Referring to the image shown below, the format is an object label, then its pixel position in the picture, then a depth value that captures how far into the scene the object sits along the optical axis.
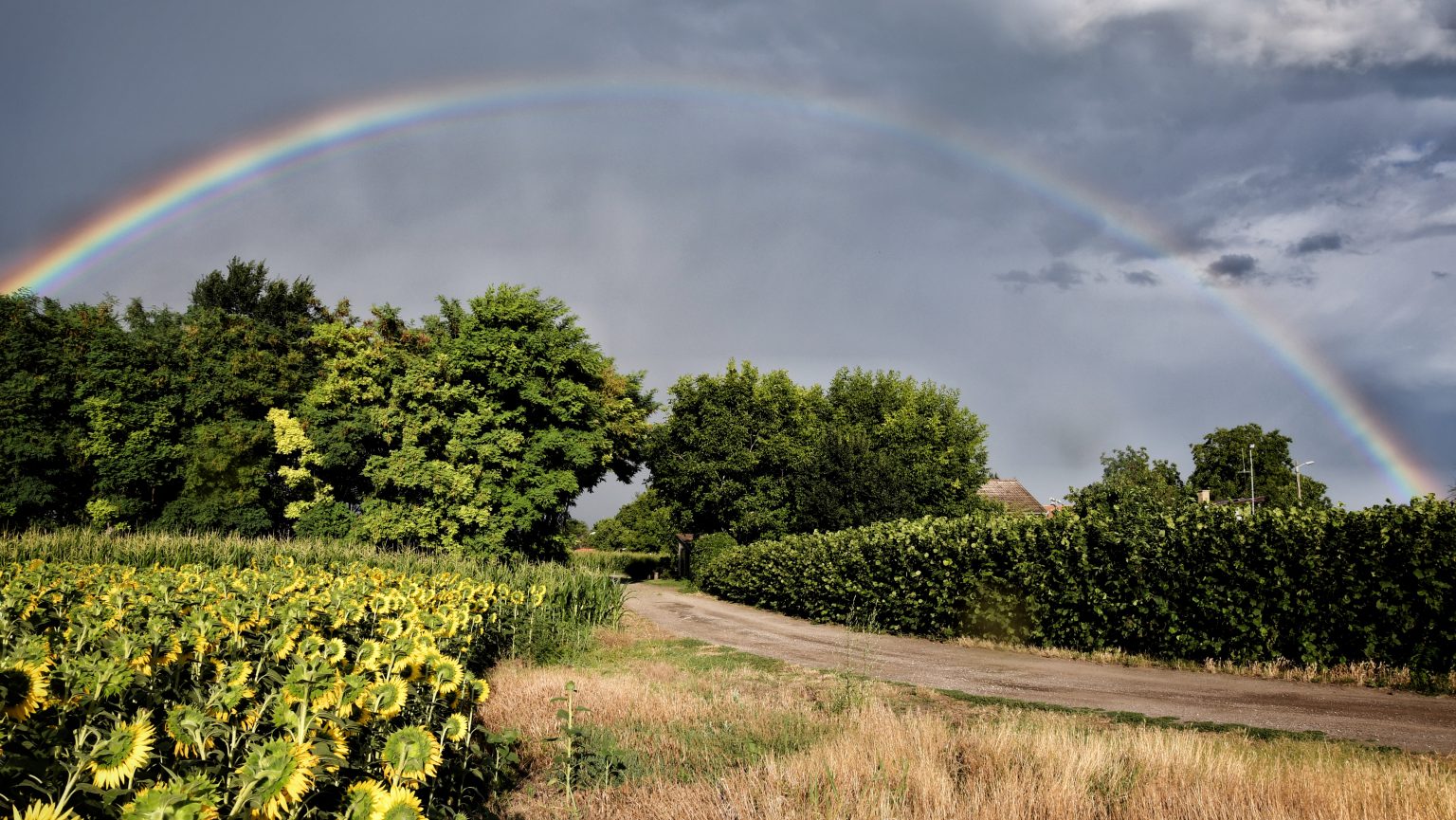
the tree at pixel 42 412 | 36.28
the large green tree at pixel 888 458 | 38.22
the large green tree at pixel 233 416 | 37.22
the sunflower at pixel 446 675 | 3.79
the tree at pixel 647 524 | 56.34
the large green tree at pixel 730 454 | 48.28
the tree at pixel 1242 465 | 75.38
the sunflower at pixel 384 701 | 3.01
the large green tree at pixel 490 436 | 33.00
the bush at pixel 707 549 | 41.09
